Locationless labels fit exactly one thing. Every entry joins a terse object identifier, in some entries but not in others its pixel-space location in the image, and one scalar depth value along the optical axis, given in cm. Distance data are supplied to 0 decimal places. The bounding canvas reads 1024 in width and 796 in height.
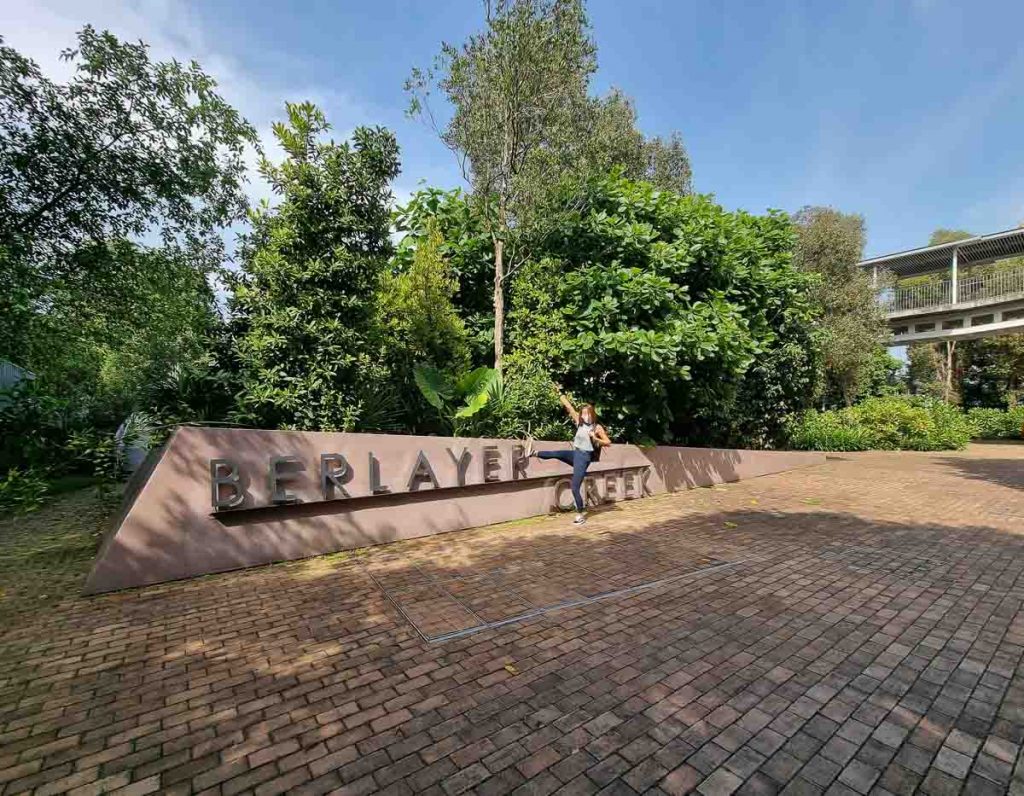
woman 740
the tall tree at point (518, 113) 798
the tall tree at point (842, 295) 1998
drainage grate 394
